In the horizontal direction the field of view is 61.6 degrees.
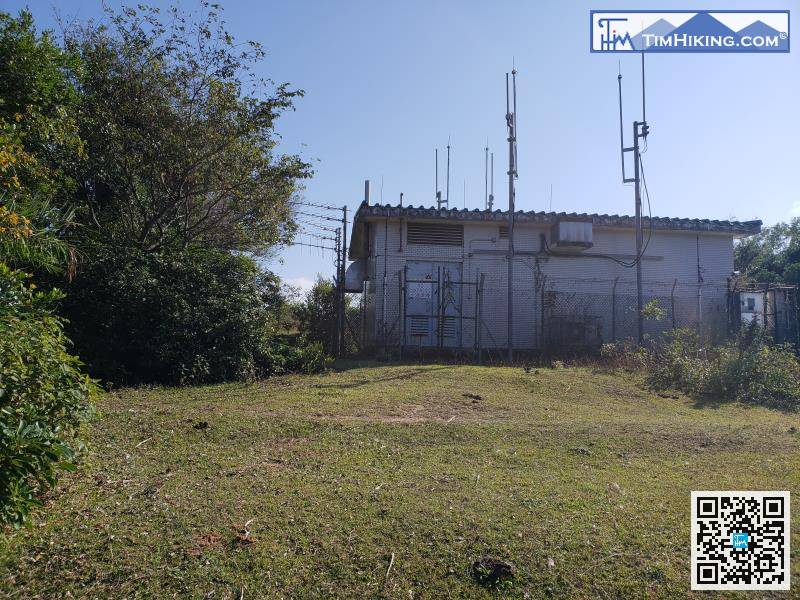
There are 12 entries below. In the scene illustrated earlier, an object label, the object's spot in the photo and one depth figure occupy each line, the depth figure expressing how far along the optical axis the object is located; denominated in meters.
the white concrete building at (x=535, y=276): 15.26
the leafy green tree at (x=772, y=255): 24.44
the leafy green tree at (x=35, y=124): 6.13
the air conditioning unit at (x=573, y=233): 15.70
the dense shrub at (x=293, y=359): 10.88
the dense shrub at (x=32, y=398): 3.60
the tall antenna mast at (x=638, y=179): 15.09
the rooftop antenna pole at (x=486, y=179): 20.49
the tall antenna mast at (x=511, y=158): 14.86
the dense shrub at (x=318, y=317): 16.36
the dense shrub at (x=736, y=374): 10.17
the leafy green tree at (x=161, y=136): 10.98
